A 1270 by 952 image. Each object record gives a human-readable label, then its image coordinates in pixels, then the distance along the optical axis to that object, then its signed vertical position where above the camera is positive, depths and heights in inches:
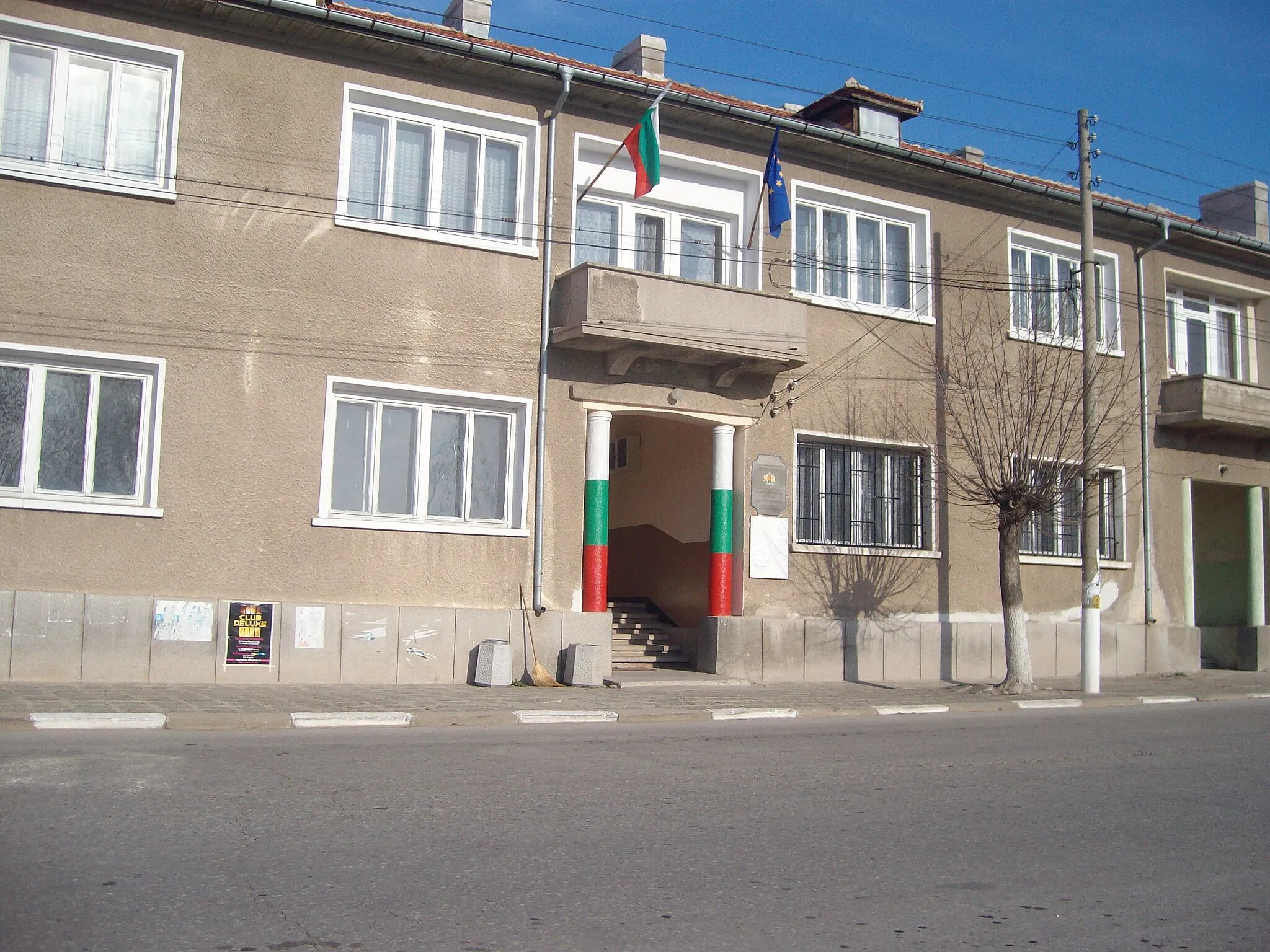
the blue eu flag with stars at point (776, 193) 644.1 +221.3
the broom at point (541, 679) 582.9 -45.0
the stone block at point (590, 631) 608.4 -21.7
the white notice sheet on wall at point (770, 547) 674.8 +26.8
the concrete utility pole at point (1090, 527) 657.0 +42.3
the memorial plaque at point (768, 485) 678.5 +63.1
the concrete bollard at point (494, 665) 570.6 -38.0
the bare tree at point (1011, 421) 655.1 +109.2
